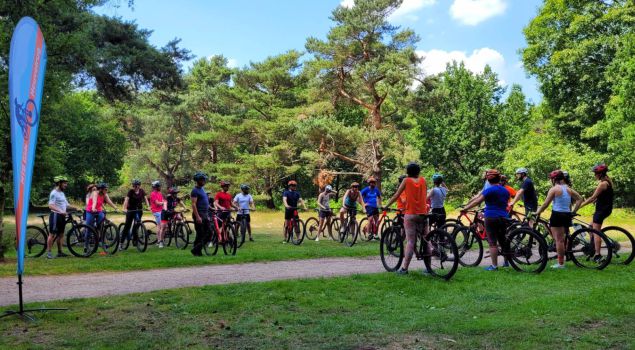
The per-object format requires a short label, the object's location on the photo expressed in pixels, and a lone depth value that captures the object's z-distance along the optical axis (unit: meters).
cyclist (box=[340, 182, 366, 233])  15.56
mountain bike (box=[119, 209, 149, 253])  13.26
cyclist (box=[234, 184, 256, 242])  15.80
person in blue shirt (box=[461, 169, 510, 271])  8.82
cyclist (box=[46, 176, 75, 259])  11.57
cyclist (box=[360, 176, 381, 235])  15.29
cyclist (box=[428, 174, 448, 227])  11.95
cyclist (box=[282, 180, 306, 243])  15.59
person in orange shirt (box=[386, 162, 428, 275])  8.20
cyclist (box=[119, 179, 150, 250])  13.35
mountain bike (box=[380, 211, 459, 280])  7.92
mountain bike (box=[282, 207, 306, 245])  15.60
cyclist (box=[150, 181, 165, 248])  14.37
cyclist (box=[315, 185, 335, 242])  16.02
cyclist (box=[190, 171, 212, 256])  11.38
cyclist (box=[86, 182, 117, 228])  12.82
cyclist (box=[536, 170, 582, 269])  8.91
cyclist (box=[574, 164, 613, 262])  9.55
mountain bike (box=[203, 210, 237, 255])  11.95
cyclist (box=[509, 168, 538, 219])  11.29
